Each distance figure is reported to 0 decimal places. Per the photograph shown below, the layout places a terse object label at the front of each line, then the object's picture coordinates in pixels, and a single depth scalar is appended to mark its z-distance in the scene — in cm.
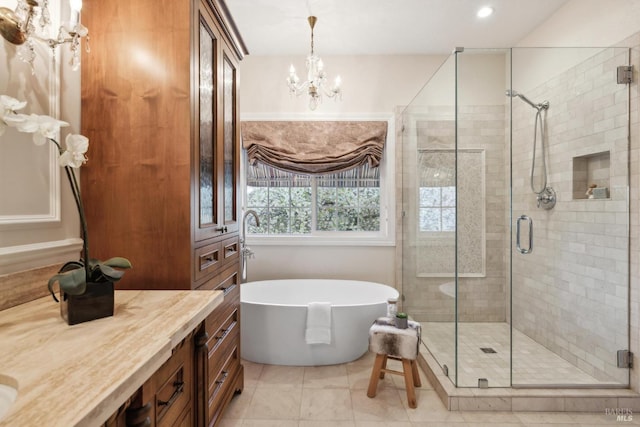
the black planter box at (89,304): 93
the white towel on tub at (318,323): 237
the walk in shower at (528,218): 208
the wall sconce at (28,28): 103
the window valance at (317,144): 330
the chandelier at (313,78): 255
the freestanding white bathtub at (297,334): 243
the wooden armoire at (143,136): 135
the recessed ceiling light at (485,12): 261
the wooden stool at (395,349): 201
